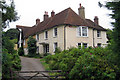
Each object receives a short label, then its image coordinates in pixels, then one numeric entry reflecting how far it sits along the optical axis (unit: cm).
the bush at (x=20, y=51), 3372
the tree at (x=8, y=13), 1149
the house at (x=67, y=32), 2277
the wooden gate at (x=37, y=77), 954
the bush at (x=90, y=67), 789
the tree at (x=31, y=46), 2620
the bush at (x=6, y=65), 785
